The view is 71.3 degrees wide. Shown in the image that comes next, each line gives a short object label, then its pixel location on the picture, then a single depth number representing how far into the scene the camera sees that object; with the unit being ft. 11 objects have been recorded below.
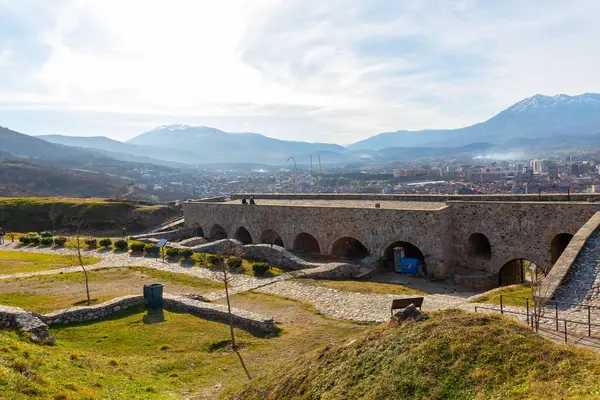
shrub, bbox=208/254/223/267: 89.40
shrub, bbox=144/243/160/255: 104.78
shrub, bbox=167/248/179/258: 100.40
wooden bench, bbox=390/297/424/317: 34.45
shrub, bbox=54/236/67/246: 118.73
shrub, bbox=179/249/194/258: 97.60
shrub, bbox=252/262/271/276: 81.92
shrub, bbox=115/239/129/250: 111.65
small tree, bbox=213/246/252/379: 78.88
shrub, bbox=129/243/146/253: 107.04
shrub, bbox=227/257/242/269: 85.83
